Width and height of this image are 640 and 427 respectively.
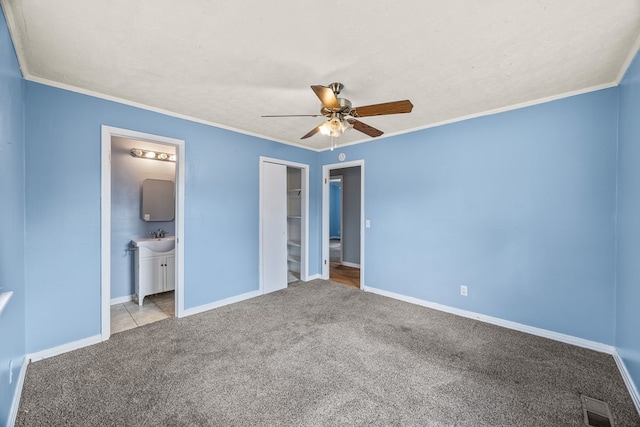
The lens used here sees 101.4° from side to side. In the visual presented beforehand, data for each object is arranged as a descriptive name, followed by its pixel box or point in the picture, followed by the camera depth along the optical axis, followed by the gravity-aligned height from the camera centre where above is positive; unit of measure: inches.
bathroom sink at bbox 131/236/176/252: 140.5 -17.0
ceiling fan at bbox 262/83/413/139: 79.6 +33.8
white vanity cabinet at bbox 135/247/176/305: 139.8 -32.6
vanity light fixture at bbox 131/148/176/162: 151.3 +34.8
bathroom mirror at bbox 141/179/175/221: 155.3 +7.7
